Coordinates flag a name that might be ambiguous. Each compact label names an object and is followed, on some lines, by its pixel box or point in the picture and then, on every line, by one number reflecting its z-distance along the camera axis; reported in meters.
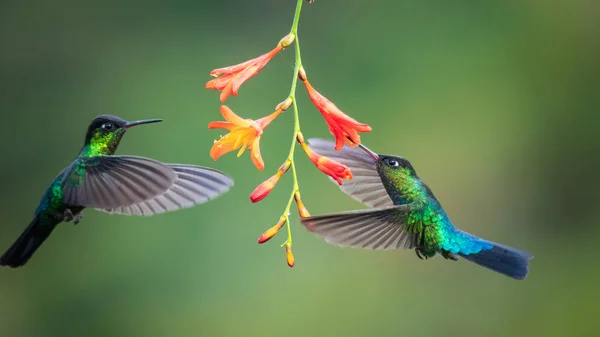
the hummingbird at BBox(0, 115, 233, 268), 4.41
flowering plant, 4.25
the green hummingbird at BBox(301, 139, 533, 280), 4.63
